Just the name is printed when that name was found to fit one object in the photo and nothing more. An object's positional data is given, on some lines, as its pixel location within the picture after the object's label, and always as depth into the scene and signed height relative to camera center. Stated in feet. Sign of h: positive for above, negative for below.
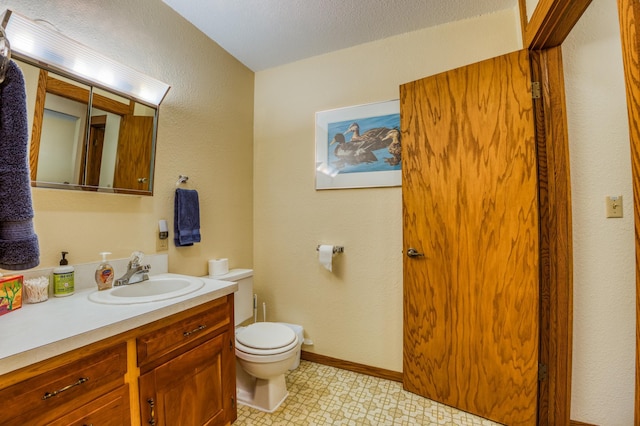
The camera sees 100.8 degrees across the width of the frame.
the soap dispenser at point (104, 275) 4.17 -0.89
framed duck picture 6.35 +1.88
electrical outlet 5.28 -0.50
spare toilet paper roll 6.13 -1.11
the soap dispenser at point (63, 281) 3.71 -0.88
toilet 4.99 -2.65
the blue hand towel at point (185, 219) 5.44 +0.01
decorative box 3.07 -0.89
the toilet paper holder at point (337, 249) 6.71 -0.72
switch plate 4.38 +0.29
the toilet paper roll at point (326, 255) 6.55 -0.86
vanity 2.37 -1.60
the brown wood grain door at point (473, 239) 4.74 -0.33
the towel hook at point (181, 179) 5.67 +0.87
